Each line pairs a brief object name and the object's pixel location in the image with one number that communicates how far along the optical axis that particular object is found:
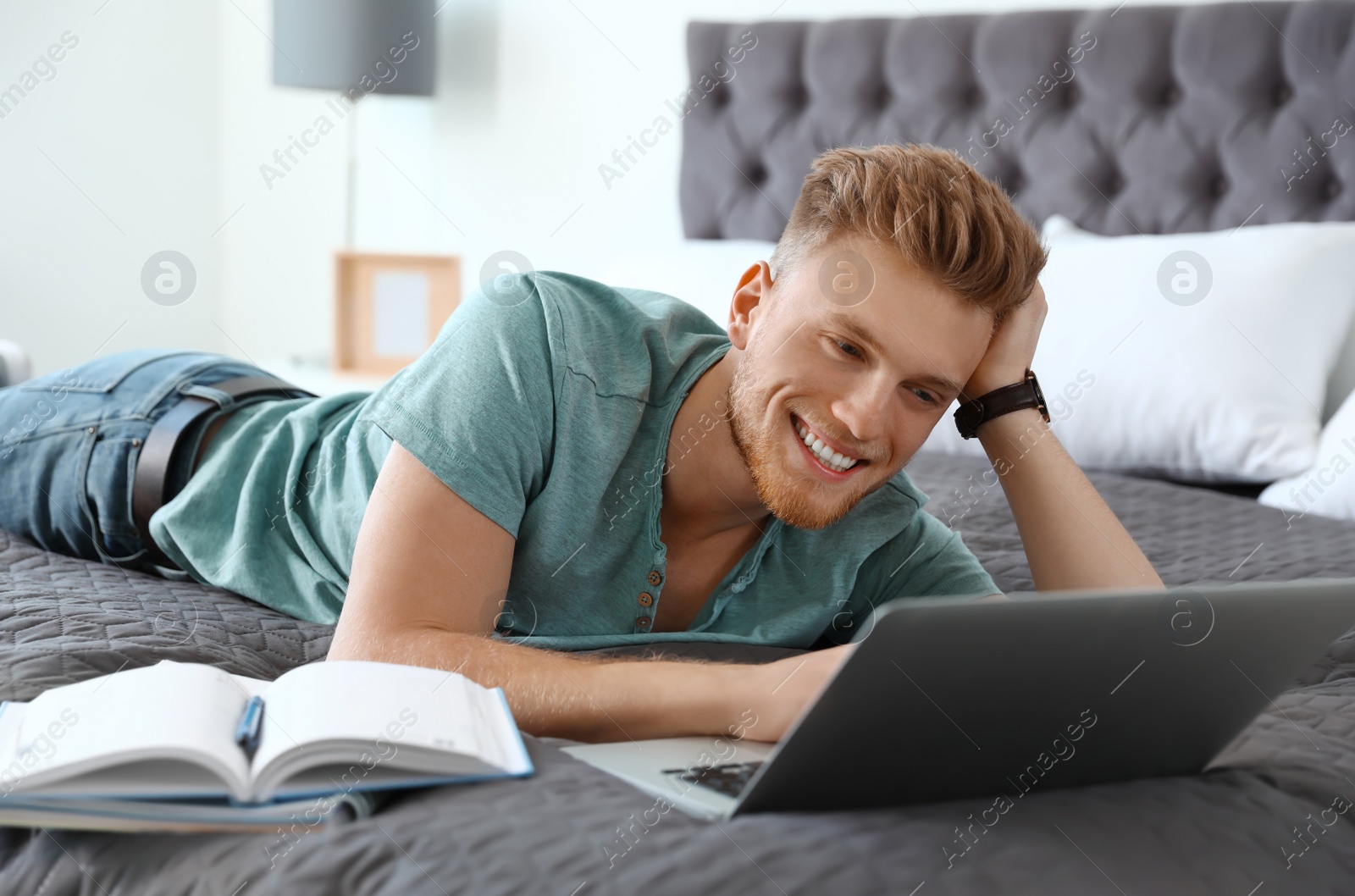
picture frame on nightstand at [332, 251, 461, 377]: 3.01
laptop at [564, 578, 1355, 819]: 0.60
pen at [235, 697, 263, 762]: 0.67
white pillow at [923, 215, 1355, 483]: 1.75
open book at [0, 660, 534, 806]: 0.61
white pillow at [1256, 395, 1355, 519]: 1.67
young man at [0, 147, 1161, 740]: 0.92
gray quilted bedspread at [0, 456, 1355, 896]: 0.61
